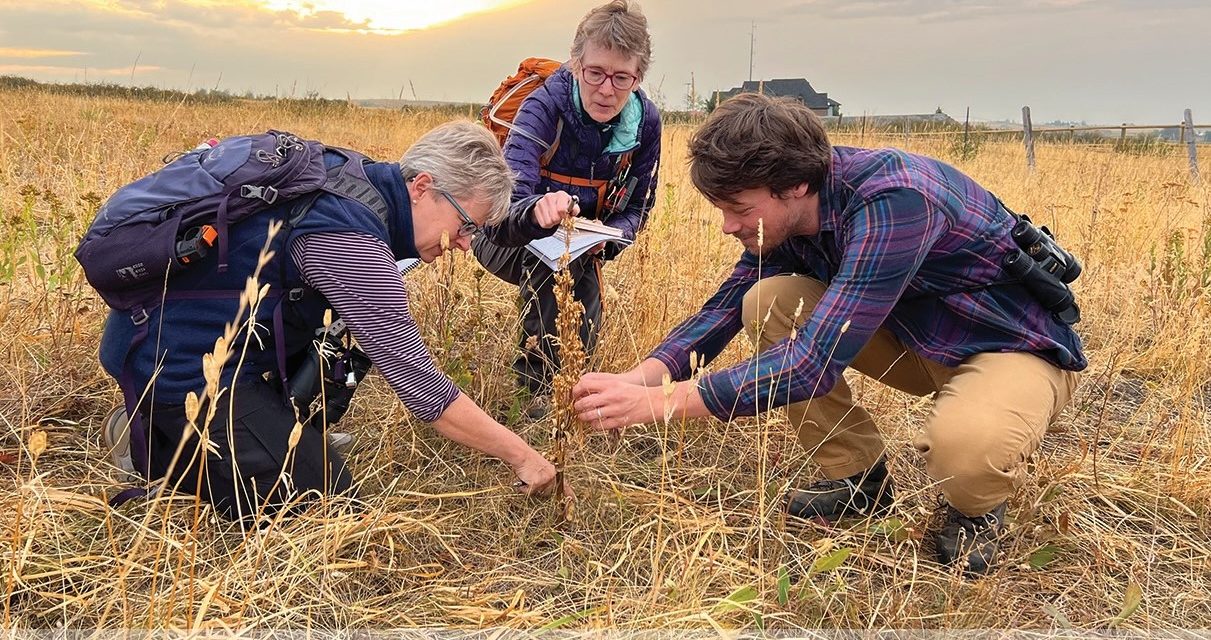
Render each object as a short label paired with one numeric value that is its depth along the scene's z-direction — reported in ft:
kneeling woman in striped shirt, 6.46
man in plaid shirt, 6.35
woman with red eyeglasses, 9.82
